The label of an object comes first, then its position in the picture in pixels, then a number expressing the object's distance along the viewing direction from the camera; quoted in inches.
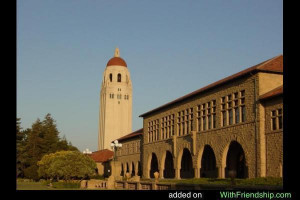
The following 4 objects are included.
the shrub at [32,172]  2832.2
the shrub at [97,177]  2312.4
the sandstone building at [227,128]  1255.5
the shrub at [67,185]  1496.1
